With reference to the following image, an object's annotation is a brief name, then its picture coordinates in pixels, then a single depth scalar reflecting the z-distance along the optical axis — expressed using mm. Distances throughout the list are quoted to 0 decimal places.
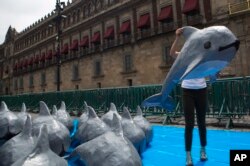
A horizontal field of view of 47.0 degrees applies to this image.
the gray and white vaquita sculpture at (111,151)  2861
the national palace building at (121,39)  18191
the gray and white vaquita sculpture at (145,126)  5484
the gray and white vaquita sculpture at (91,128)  4551
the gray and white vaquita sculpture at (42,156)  2346
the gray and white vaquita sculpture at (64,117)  6323
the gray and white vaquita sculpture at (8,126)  5429
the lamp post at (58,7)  18853
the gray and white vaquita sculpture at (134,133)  4535
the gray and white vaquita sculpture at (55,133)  4191
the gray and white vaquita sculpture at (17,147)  3168
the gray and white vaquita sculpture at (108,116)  5281
